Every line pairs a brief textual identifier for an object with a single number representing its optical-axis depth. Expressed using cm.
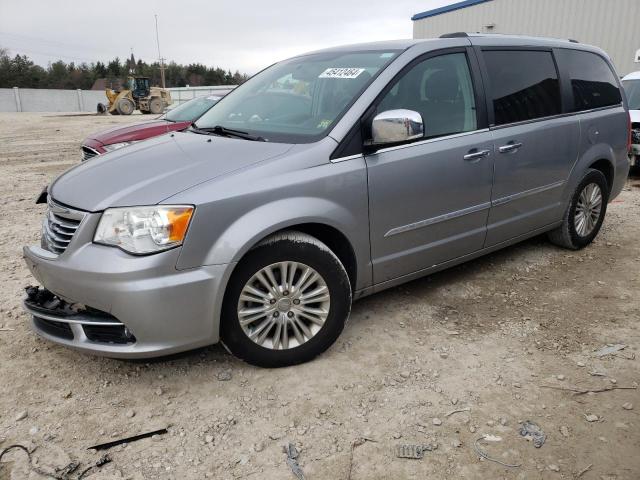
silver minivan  256
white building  1659
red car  716
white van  838
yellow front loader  2967
